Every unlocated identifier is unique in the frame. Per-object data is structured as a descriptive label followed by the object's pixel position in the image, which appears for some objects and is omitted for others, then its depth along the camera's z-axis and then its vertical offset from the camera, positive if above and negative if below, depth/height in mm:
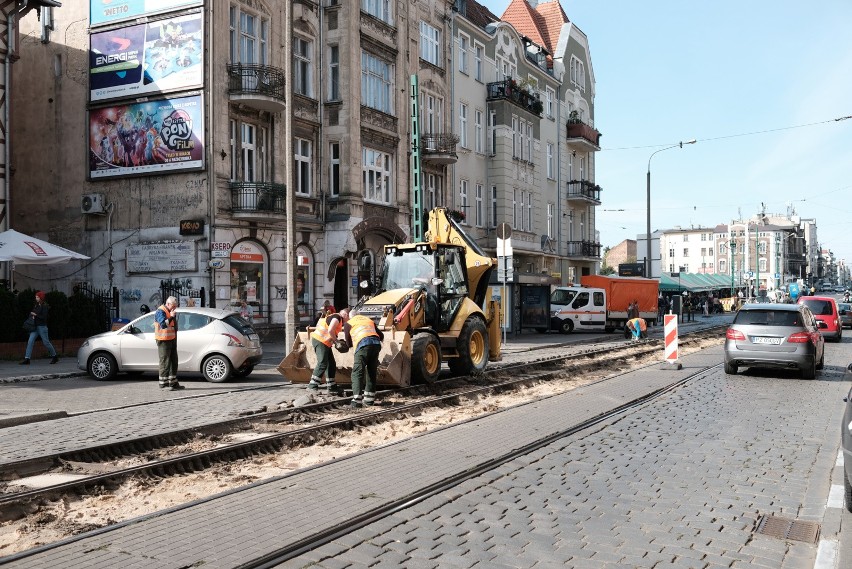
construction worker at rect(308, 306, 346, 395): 13227 -844
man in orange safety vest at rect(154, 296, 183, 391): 14711 -865
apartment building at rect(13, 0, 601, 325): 24766 +5258
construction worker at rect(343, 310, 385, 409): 12195 -926
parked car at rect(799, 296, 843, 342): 30766 -905
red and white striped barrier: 19203 -1165
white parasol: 19984 +1191
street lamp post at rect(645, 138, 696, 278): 41844 +1997
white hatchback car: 16453 -1082
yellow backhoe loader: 14188 -381
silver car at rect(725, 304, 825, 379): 16562 -1043
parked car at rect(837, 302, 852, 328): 41344 -1374
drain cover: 5918 -1823
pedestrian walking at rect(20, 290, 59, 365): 19094 -701
